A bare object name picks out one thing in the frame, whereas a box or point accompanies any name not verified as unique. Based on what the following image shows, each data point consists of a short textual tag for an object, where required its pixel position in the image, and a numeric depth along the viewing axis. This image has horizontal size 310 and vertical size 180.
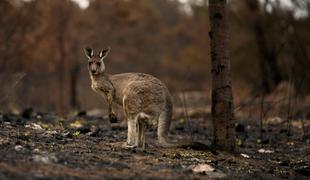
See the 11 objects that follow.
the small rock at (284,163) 18.43
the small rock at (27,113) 25.66
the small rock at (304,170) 16.95
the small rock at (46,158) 13.43
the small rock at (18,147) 14.32
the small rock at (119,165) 14.22
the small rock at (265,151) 21.34
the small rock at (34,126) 19.89
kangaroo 16.89
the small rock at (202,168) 14.87
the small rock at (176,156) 16.66
